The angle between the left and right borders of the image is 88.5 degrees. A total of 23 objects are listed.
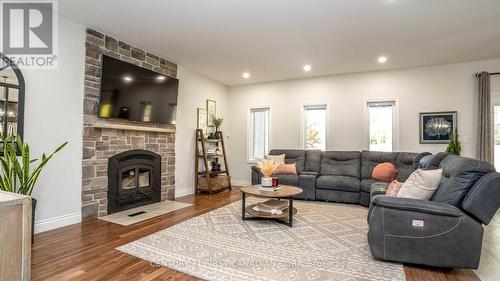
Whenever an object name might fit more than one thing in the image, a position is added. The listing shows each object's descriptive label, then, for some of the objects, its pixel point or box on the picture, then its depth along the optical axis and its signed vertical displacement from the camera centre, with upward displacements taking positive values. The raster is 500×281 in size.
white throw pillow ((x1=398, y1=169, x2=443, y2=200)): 2.46 -0.42
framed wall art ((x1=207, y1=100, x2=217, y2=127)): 6.25 +0.76
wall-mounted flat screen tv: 3.76 +0.77
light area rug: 2.17 -1.11
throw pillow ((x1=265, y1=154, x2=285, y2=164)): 5.66 -0.36
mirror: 2.74 +0.45
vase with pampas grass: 3.77 -0.43
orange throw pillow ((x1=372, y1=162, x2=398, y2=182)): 4.61 -0.55
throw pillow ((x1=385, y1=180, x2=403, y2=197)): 2.99 -0.57
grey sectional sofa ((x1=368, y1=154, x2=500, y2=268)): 2.15 -0.69
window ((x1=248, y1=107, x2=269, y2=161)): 6.76 +0.22
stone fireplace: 3.62 -0.18
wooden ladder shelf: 5.58 -0.73
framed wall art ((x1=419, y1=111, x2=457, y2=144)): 5.00 +0.32
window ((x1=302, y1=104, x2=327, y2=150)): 6.12 +0.35
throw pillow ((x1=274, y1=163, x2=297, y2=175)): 5.32 -0.58
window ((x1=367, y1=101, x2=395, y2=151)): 5.53 +0.35
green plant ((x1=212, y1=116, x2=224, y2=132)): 6.20 +0.46
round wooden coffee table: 3.39 -0.72
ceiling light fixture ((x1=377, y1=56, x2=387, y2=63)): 4.69 +1.55
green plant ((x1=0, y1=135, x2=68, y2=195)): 2.60 -0.30
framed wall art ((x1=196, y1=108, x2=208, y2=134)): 5.90 +0.50
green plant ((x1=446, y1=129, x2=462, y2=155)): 4.64 -0.07
